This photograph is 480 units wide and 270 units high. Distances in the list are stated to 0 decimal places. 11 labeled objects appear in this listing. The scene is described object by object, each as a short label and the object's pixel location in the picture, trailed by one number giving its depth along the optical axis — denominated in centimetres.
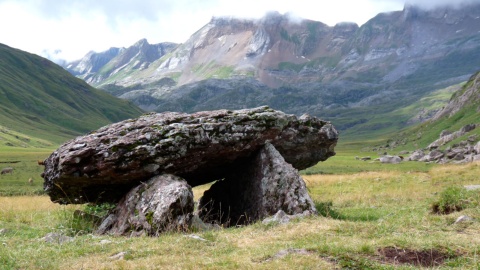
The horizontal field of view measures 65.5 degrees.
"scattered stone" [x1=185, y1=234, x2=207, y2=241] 1220
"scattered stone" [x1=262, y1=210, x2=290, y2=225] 1441
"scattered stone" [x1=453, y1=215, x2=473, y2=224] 1348
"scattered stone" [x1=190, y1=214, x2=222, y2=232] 1483
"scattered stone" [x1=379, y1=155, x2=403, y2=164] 7581
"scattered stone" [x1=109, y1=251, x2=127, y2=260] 1025
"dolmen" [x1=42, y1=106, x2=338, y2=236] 1568
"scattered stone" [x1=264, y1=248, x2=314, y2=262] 963
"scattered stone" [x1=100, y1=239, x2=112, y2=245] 1245
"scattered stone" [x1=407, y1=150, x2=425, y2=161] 7866
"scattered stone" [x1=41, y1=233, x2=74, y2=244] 1326
